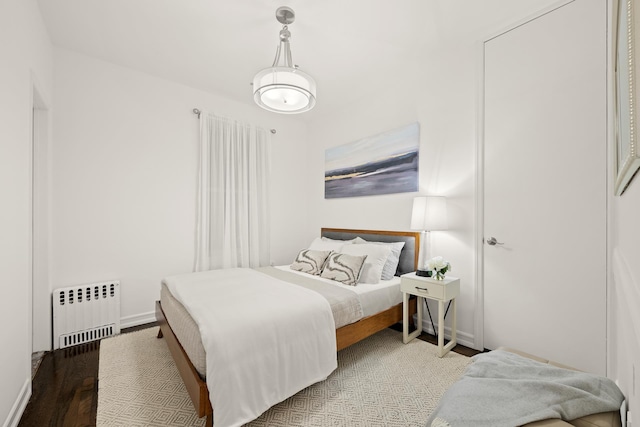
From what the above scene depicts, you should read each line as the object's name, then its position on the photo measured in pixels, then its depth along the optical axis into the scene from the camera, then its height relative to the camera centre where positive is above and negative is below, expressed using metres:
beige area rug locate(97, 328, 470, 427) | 1.66 -1.25
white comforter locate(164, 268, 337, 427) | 1.48 -0.80
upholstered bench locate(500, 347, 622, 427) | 0.92 -0.71
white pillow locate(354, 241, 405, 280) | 2.89 -0.52
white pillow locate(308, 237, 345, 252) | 3.36 -0.42
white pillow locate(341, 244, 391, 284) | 2.73 -0.48
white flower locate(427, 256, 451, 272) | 2.40 -0.46
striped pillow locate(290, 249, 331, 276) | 3.04 -0.57
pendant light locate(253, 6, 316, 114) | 1.96 +0.93
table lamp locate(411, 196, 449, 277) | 2.53 -0.02
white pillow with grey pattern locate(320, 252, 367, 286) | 2.64 -0.56
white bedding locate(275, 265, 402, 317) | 2.39 -0.76
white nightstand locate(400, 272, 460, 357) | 2.33 -0.71
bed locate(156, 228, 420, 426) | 1.52 -0.88
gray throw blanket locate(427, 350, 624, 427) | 0.95 -0.68
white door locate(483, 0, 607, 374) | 1.91 +0.21
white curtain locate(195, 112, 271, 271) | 3.51 +0.22
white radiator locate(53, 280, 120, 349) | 2.57 -1.01
